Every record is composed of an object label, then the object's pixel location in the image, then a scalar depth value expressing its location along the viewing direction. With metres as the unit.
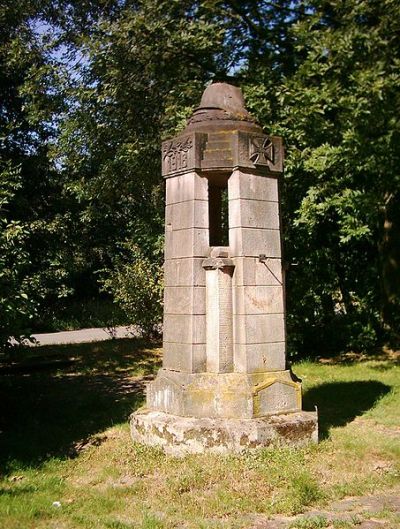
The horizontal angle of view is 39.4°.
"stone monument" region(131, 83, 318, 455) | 6.38
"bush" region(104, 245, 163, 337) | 16.25
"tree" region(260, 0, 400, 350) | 9.73
